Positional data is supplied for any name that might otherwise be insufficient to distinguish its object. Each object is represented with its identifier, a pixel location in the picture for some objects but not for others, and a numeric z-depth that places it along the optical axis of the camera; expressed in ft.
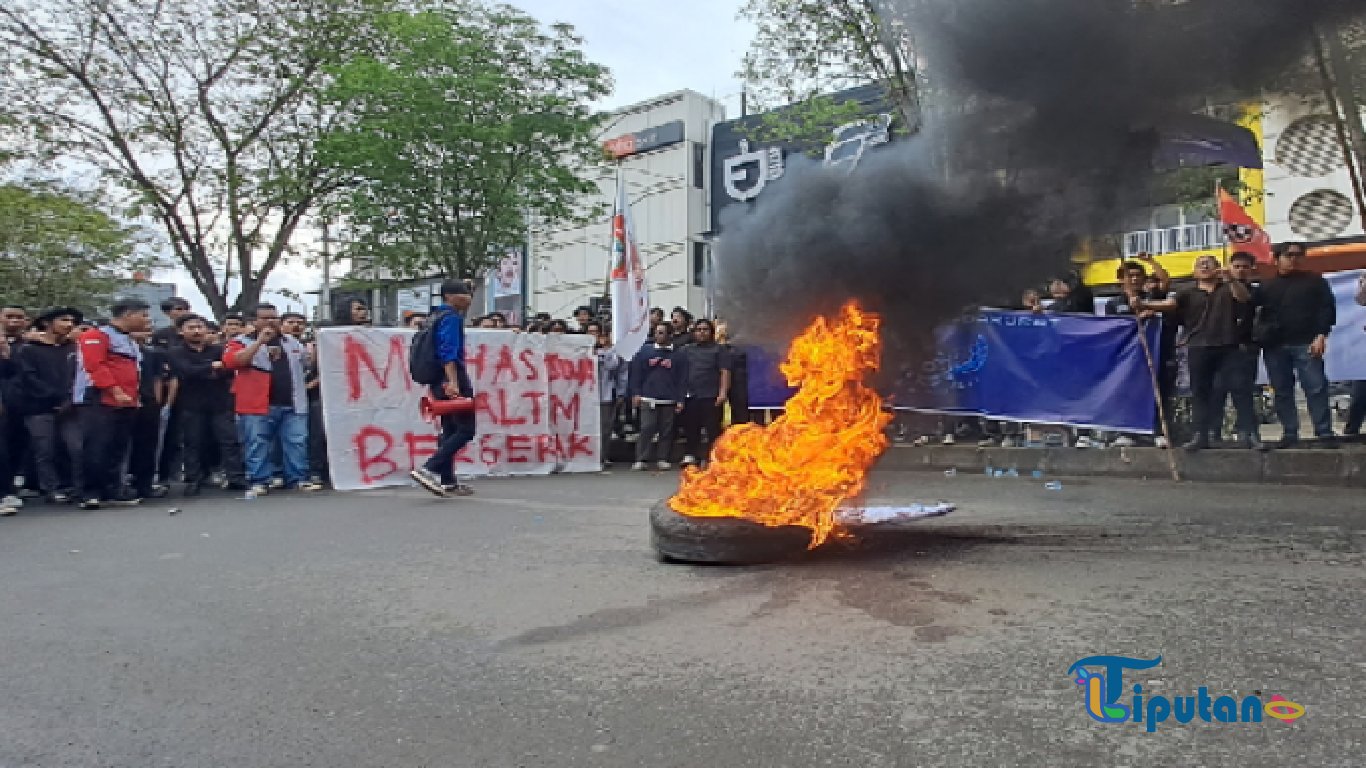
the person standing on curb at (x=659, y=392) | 35.76
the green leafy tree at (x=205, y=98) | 49.70
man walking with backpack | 24.91
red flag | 36.14
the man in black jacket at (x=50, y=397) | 26.12
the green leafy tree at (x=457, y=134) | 47.47
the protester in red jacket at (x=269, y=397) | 28.12
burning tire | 14.75
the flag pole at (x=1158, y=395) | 25.85
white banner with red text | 29.63
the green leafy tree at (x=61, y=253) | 64.13
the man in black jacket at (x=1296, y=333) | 25.32
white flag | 34.94
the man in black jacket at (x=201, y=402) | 28.48
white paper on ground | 17.89
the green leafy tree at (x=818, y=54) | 38.01
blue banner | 28.71
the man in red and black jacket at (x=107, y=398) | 24.79
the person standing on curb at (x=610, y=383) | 37.99
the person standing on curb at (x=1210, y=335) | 25.62
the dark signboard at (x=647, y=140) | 111.45
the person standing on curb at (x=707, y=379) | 35.47
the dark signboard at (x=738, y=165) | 94.84
